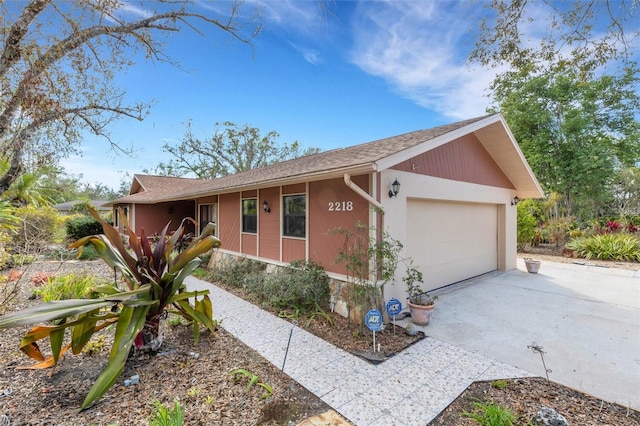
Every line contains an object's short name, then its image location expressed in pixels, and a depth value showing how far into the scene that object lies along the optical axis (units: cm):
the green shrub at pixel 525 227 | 1319
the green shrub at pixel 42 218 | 991
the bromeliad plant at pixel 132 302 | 277
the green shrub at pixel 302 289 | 574
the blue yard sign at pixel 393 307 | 450
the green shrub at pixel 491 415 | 255
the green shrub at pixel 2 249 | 615
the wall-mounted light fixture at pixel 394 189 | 523
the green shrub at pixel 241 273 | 737
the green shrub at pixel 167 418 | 229
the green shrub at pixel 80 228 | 1467
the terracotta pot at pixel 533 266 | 882
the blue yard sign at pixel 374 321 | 400
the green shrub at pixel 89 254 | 1202
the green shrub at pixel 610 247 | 1059
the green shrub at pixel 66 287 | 510
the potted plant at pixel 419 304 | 484
